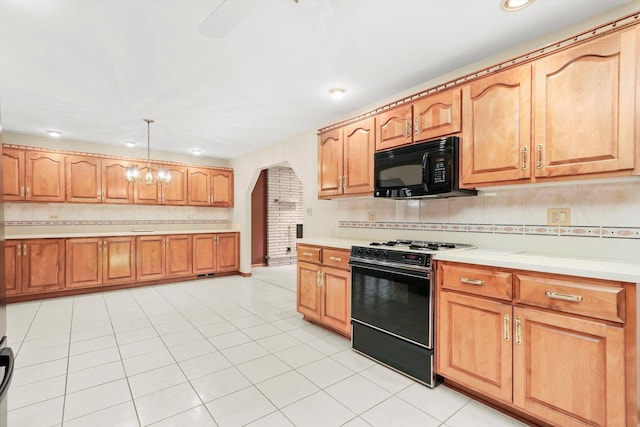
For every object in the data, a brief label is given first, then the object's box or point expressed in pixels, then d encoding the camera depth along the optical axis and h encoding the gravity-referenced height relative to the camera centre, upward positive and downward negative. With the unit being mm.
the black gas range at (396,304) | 2248 -743
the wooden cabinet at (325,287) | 3004 -785
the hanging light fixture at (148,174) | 4191 +541
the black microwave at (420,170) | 2365 +345
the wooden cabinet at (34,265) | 4262 -745
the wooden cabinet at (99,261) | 4691 -764
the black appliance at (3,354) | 919 -467
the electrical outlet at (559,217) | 2078 -38
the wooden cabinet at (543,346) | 1479 -755
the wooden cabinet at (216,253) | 5867 -789
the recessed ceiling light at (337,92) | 3109 +1226
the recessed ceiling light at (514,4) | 1834 +1245
